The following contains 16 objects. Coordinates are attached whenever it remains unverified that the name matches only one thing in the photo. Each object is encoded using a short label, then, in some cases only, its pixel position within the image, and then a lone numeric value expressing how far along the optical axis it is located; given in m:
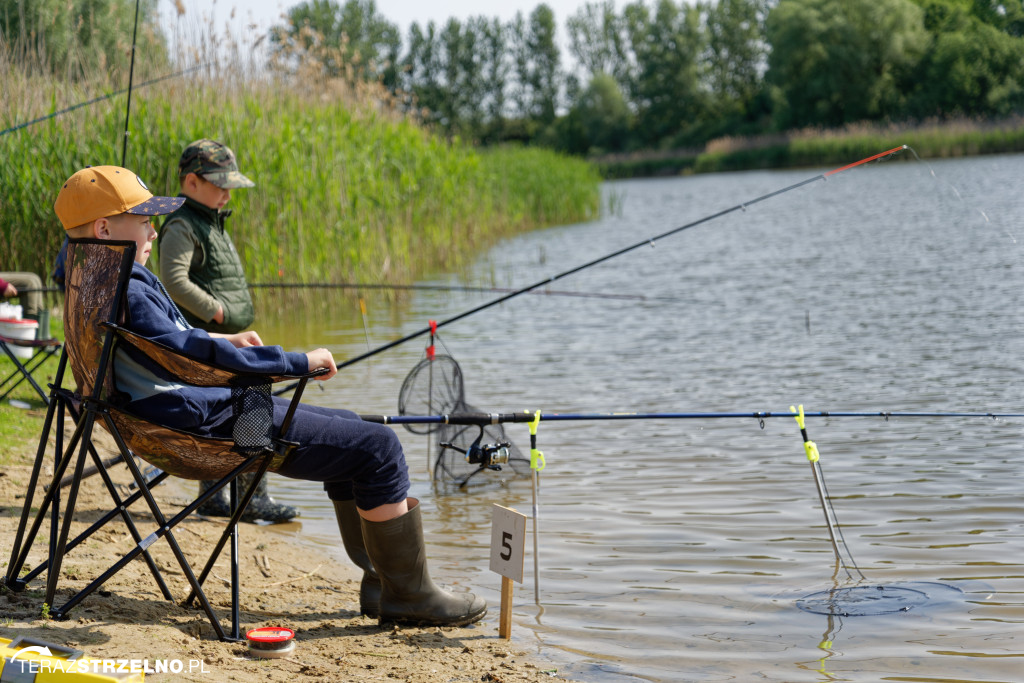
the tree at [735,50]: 81.69
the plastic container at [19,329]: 6.12
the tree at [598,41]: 89.00
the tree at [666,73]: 77.19
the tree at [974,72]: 48.72
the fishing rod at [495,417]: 3.44
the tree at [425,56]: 87.12
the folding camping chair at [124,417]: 2.79
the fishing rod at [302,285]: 6.59
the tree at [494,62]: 87.62
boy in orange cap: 2.84
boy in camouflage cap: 4.38
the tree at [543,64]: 87.94
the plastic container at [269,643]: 2.92
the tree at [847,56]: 52.91
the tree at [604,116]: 75.00
